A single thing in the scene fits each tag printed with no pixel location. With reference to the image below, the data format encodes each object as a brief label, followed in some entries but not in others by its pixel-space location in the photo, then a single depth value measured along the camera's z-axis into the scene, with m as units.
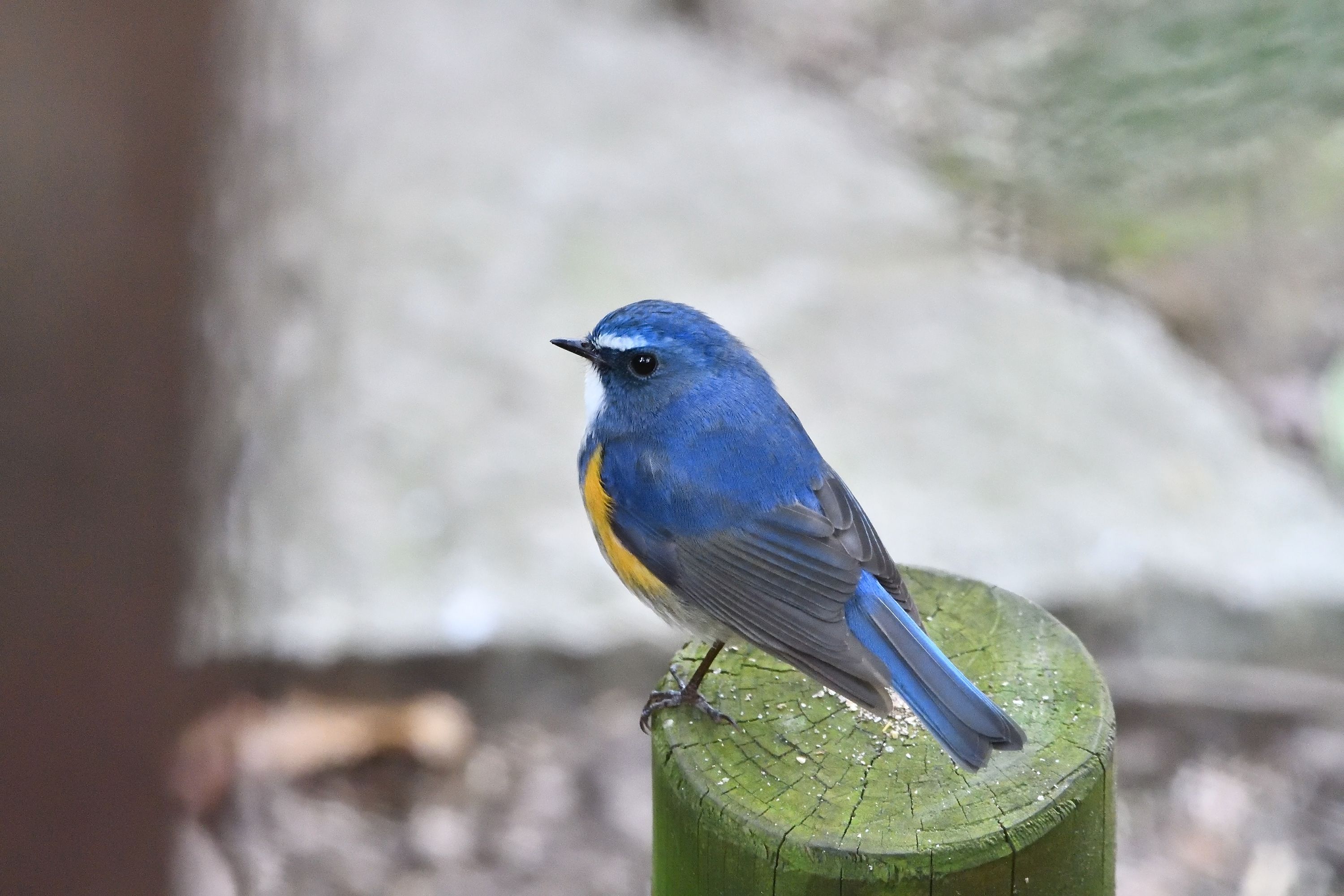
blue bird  4.62
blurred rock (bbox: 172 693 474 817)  8.46
